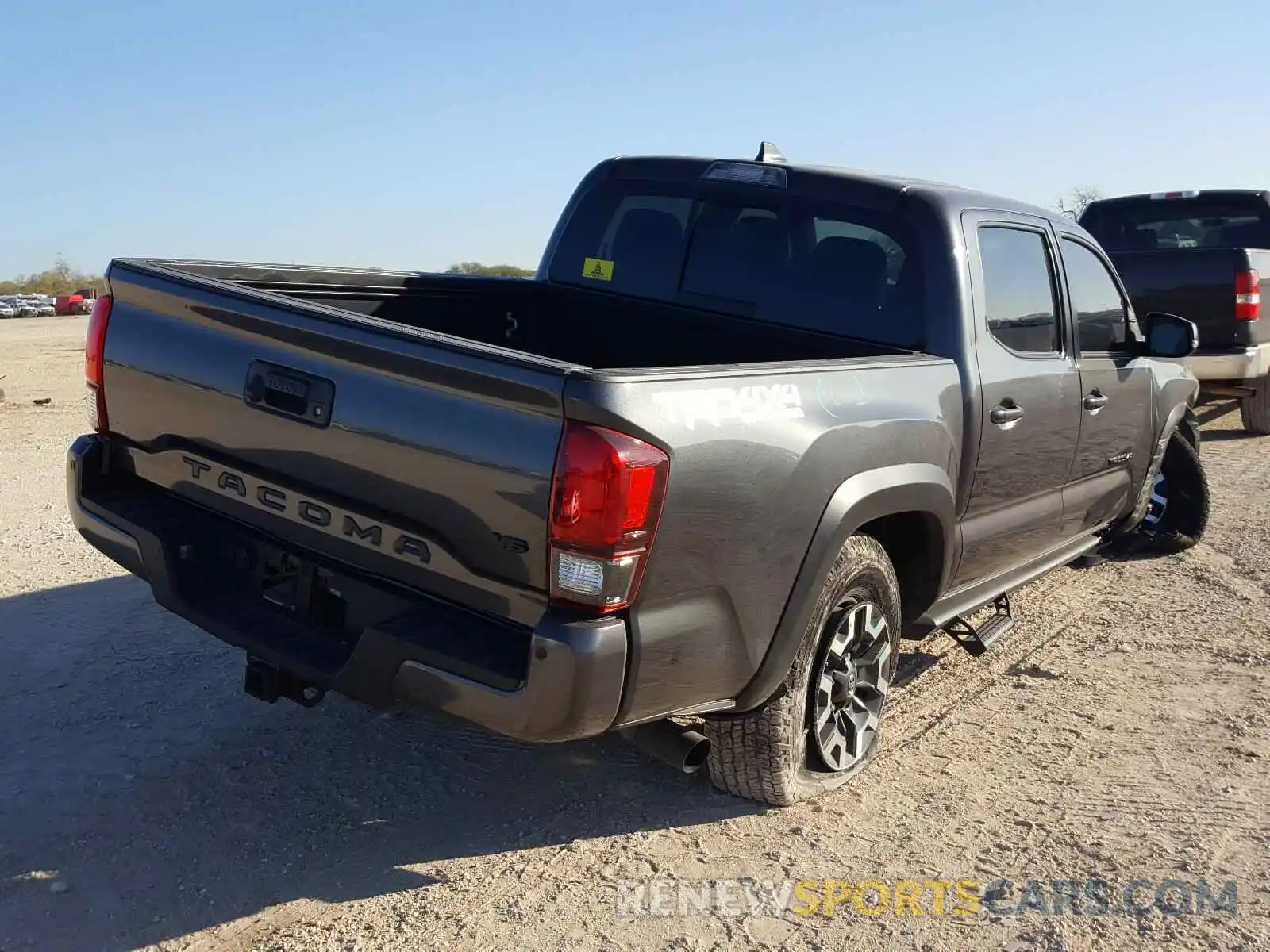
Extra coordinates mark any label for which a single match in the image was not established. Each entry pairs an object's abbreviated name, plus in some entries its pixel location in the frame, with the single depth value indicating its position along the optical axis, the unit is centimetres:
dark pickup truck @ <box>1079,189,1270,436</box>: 962
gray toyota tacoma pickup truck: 271
